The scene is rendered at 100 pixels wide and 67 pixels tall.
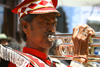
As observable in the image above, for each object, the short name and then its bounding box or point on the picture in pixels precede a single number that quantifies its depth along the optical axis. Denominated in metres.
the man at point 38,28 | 2.44
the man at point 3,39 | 4.44
